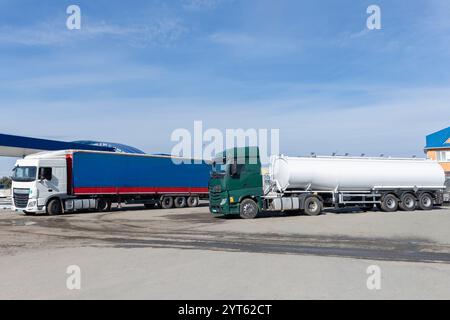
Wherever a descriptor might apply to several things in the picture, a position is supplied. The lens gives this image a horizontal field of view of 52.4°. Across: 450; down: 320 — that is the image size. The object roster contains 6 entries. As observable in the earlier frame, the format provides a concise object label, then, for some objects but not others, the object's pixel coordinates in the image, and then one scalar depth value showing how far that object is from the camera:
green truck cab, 20.48
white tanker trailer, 20.69
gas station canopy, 32.00
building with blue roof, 51.50
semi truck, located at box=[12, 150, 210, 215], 23.42
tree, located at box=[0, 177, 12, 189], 126.78
